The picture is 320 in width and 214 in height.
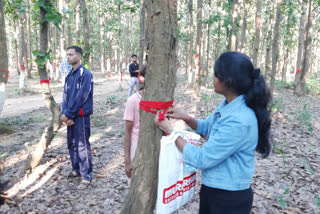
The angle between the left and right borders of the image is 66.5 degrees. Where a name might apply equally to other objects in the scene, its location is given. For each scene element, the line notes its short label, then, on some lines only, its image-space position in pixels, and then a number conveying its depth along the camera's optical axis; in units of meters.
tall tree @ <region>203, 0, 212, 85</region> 12.01
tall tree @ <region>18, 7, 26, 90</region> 14.75
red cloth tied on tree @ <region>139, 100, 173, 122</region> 1.99
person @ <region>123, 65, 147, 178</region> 2.72
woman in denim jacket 1.58
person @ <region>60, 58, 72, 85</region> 9.54
